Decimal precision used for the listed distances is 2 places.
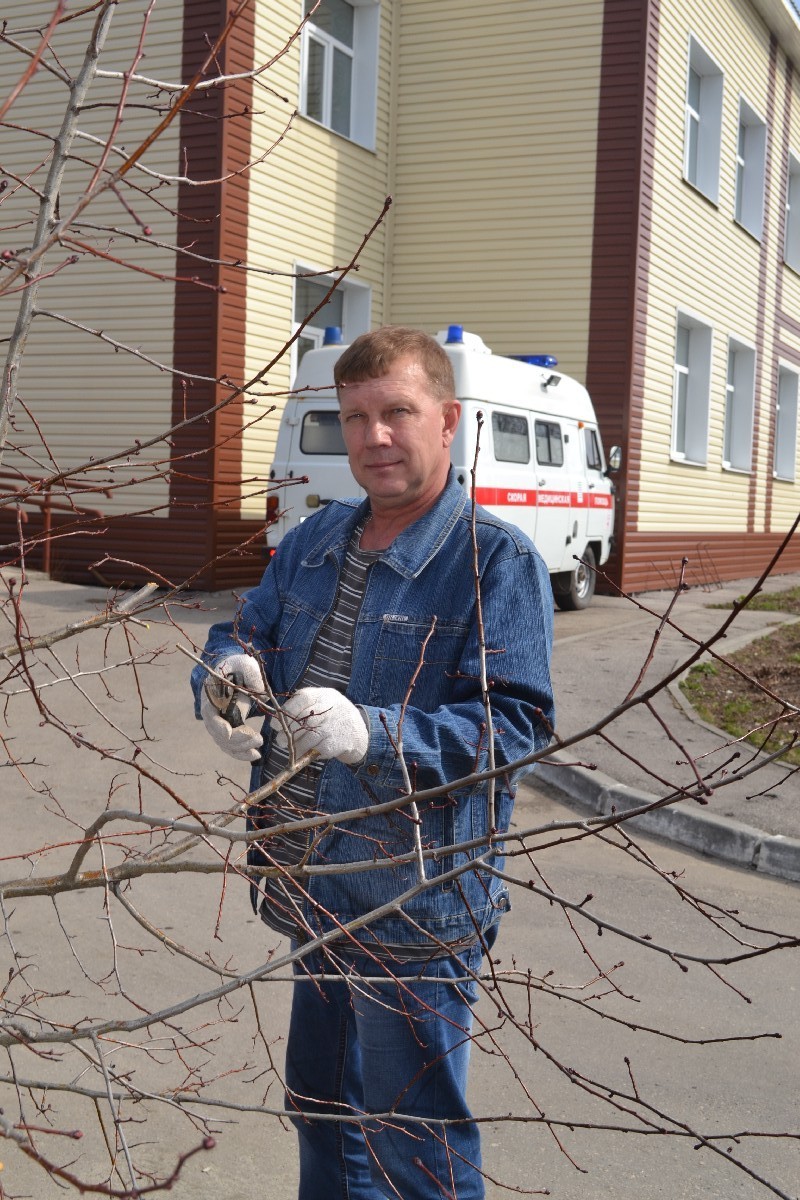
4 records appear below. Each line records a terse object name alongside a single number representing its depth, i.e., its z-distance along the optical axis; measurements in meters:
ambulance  12.16
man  2.45
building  14.45
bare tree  1.74
